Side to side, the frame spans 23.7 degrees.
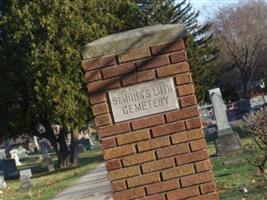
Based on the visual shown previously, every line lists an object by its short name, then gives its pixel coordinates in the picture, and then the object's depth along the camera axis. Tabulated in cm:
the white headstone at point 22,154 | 6183
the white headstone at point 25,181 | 2253
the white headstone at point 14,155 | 5069
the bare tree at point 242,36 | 6600
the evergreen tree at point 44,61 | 3128
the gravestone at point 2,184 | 2514
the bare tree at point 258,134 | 1313
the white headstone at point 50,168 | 3510
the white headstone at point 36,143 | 8103
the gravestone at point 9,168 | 3412
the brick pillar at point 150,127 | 527
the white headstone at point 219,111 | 2144
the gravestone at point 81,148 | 5075
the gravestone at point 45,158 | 3782
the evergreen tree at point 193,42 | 4809
